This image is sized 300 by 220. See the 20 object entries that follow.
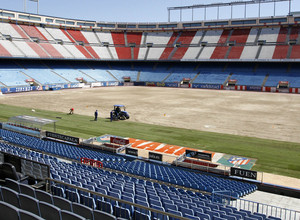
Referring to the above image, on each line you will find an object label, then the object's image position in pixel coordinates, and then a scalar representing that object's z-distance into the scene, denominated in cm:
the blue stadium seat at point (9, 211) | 569
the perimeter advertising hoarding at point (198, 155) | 2048
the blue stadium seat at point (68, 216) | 577
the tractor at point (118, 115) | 3731
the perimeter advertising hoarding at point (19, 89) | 6425
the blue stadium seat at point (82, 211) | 654
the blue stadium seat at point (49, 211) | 607
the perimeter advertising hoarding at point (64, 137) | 2567
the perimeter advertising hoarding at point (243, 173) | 1763
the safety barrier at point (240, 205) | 1295
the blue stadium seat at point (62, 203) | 694
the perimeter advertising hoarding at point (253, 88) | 7554
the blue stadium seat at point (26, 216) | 543
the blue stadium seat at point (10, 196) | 686
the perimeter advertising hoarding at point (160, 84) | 8728
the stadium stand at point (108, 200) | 671
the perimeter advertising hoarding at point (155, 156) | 2125
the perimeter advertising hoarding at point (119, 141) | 2472
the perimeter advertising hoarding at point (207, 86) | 8081
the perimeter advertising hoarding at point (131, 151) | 2242
